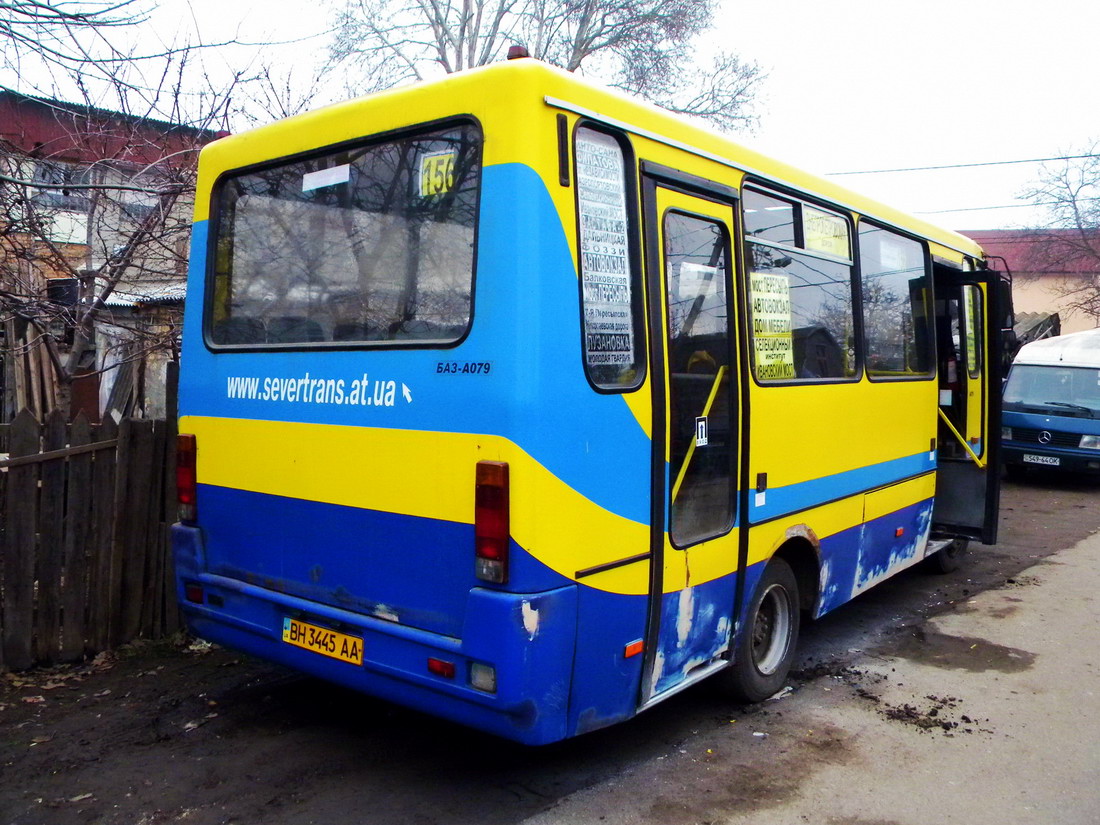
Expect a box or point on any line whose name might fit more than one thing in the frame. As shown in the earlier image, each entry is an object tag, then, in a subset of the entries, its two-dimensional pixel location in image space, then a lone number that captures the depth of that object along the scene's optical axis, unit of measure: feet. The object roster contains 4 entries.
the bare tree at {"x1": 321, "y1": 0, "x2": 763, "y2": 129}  78.79
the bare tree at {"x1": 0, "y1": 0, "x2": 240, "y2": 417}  20.36
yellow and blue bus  11.42
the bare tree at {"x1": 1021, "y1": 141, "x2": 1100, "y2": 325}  93.50
